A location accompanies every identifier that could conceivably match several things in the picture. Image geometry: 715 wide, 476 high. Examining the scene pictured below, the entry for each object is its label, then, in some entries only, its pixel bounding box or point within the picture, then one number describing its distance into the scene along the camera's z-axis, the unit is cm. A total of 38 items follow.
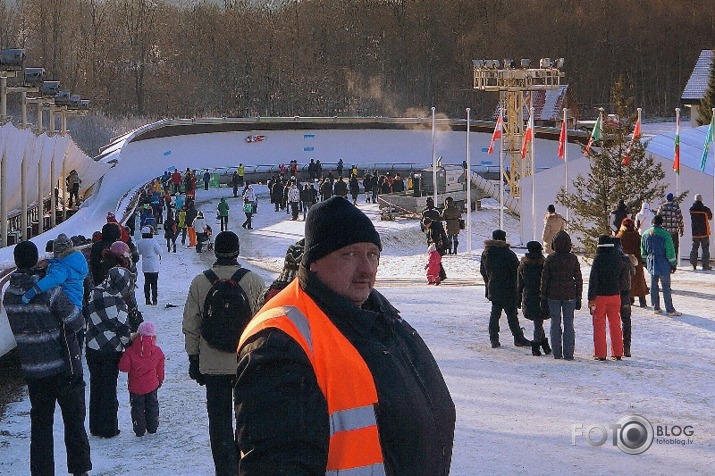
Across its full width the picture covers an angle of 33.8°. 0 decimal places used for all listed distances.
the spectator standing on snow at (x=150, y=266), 1636
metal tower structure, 4122
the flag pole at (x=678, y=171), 2512
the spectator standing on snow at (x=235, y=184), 4607
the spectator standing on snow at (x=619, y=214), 1942
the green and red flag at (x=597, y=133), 2806
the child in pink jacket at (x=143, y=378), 868
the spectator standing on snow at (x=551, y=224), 1911
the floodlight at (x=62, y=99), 2580
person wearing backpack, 704
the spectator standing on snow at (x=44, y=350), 720
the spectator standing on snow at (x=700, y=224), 1944
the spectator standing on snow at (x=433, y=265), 1873
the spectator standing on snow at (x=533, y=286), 1153
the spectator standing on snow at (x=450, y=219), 2628
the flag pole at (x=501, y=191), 2947
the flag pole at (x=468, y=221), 2845
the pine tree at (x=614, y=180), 2556
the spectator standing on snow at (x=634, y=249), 1437
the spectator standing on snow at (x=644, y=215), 1788
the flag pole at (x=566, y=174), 3051
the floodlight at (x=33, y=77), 2027
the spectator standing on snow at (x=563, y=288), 1129
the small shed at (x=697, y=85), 6762
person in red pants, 1139
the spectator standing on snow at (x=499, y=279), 1195
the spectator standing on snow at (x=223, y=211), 3253
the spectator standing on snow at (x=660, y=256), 1379
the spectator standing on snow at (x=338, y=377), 309
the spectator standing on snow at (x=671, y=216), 1814
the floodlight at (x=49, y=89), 2297
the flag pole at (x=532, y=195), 2982
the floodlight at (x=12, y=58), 1716
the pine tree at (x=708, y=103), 6309
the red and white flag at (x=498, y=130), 3044
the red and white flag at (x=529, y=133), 2994
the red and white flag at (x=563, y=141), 3003
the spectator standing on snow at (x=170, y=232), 2822
